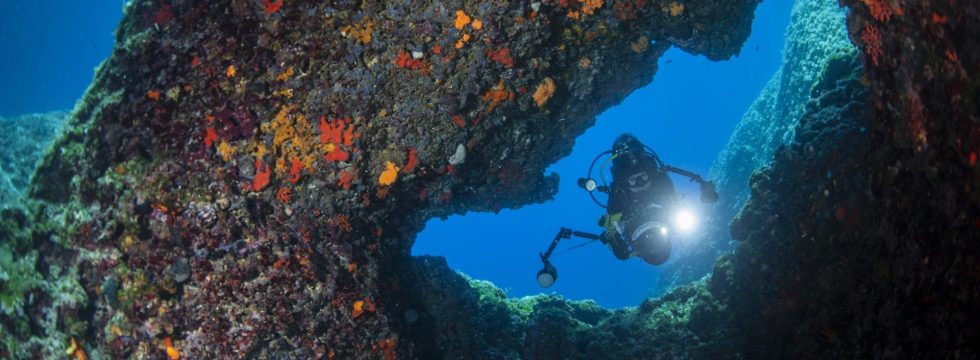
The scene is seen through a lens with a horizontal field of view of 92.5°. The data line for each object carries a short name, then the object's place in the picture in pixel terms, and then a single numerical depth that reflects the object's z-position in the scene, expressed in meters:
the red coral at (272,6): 3.43
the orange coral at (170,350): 3.24
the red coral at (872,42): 2.77
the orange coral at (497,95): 4.20
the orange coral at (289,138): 3.47
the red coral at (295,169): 3.55
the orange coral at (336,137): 3.59
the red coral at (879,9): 2.59
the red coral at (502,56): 3.98
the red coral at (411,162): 4.06
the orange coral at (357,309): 3.84
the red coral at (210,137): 3.33
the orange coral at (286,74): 3.46
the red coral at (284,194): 3.54
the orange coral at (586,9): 4.22
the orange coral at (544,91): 4.54
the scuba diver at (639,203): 5.96
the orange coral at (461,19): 3.73
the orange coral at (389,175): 3.99
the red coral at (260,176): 3.44
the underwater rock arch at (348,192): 2.46
